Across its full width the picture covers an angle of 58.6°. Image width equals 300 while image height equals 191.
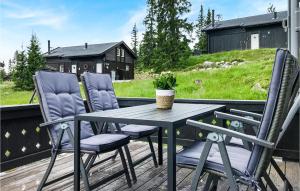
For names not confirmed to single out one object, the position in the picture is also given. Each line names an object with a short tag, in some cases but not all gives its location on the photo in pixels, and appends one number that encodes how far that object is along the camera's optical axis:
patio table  1.58
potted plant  2.41
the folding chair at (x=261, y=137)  1.36
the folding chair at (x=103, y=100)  2.76
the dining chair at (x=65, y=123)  2.06
